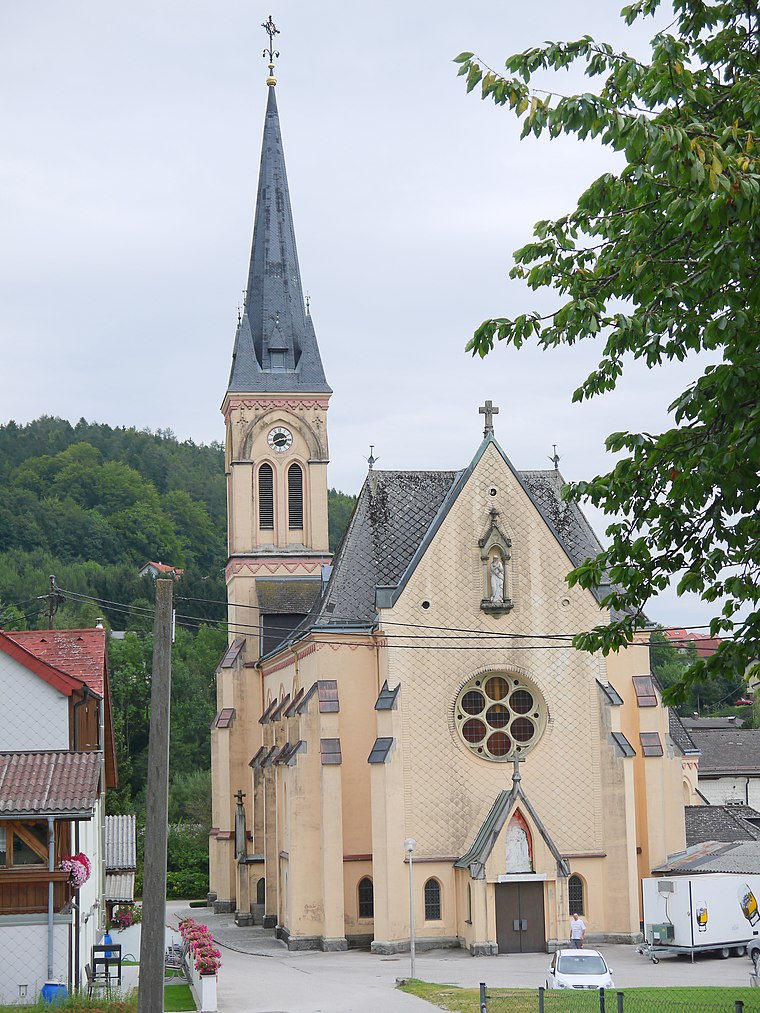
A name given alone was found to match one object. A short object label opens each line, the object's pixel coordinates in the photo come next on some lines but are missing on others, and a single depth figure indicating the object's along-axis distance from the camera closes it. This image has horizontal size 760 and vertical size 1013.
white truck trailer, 33.16
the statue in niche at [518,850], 36.84
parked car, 26.23
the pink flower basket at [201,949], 25.94
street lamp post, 32.44
